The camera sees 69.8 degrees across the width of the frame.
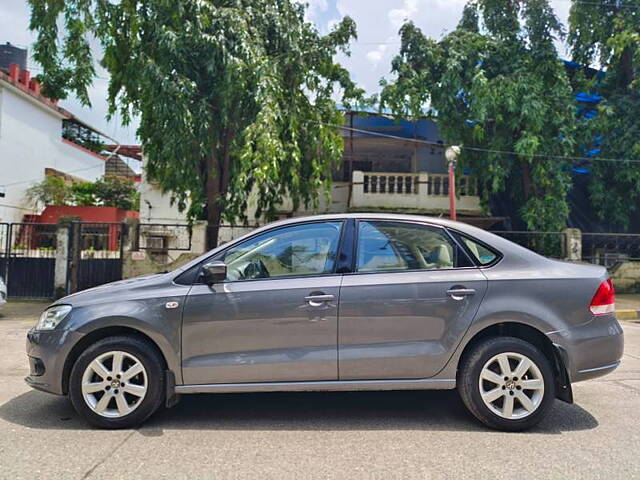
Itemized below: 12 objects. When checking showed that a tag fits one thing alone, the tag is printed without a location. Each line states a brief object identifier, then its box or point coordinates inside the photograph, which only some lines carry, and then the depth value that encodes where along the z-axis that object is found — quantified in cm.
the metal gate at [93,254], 1084
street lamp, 1149
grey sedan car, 344
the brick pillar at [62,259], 1080
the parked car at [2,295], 859
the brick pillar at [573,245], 1208
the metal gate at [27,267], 1094
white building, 2239
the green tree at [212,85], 945
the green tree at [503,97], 1227
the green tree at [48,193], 2366
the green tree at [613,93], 1259
